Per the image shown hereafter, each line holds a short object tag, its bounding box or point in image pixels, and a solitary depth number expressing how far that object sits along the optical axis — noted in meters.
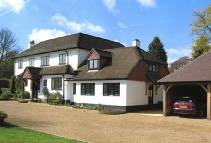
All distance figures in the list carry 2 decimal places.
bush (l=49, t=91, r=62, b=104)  30.26
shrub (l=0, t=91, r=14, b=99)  36.33
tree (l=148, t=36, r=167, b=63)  59.41
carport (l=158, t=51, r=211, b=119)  18.49
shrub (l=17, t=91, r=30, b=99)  35.62
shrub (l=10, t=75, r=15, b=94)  40.72
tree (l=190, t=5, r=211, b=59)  40.91
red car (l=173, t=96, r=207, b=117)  19.10
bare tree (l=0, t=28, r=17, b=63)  64.19
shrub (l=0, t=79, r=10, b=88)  50.02
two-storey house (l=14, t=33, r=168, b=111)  24.47
